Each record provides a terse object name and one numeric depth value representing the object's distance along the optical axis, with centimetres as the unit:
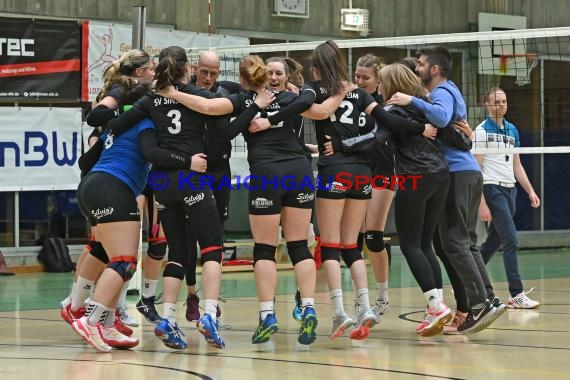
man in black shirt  832
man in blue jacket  808
